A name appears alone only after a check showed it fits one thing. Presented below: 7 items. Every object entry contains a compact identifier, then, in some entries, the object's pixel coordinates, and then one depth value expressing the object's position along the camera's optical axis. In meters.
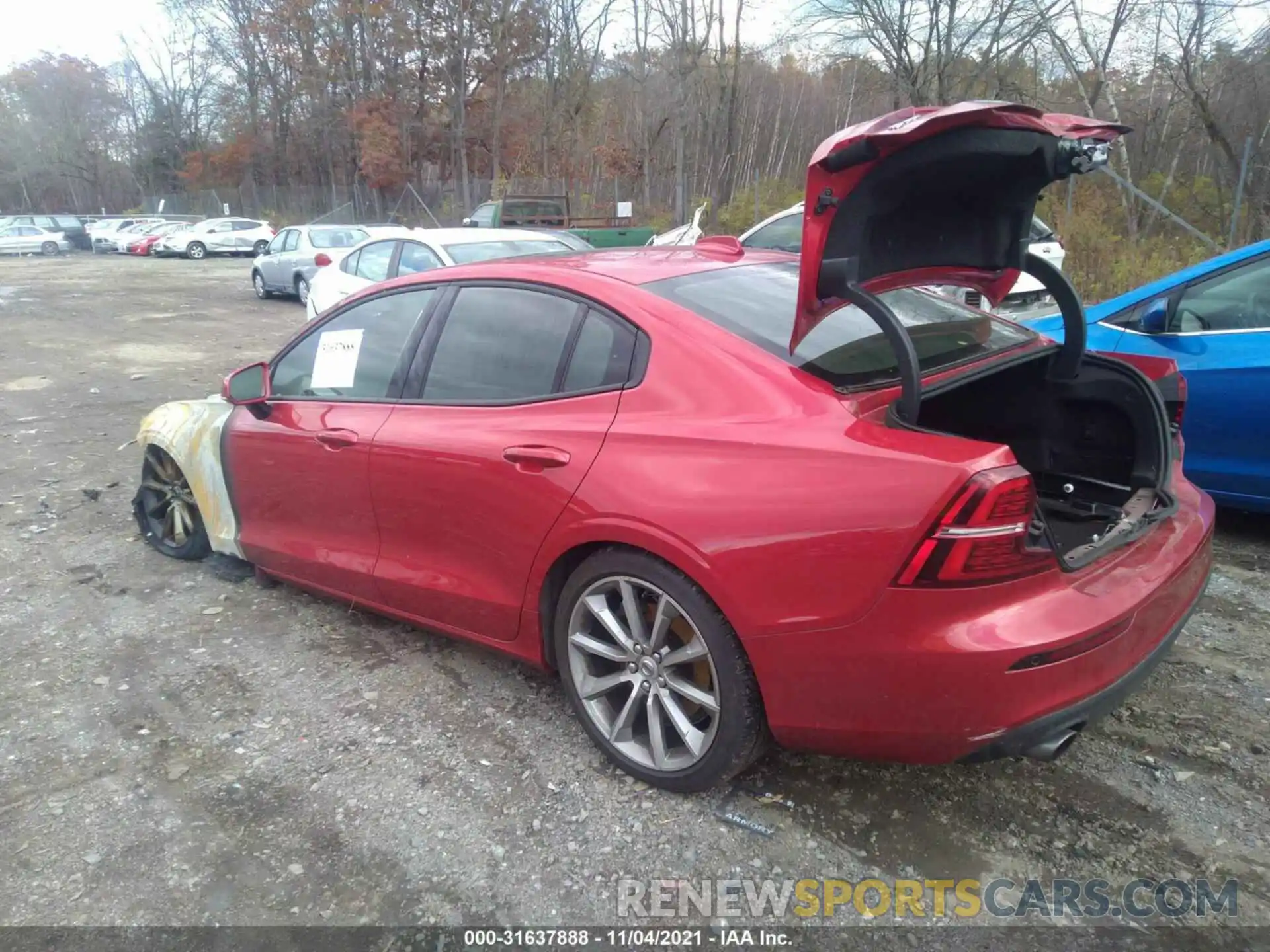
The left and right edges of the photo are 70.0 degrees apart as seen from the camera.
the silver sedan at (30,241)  37.69
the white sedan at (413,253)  8.84
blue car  4.10
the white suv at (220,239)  33.31
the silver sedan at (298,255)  17.16
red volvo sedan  2.17
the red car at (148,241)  35.50
